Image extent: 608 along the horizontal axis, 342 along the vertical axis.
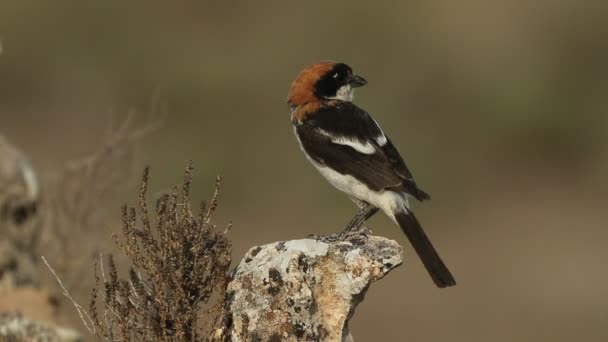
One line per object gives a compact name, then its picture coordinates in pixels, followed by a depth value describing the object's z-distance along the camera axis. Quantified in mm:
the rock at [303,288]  12648
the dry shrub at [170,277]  12945
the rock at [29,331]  15969
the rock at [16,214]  17422
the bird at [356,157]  15211
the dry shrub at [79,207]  19422
